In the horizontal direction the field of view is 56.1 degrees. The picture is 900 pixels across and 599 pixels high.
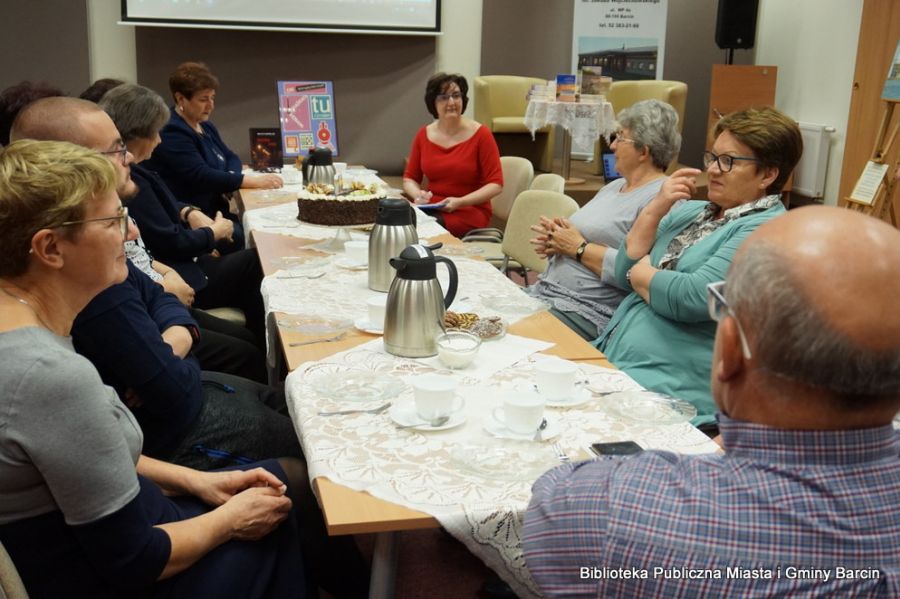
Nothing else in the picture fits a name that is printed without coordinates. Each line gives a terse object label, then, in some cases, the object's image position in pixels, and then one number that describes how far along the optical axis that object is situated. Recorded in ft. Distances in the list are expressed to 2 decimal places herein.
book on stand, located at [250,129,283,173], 16.16
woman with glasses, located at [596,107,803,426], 7.34
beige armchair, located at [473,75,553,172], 23.39
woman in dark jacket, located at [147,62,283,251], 13.44
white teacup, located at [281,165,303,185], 15.39
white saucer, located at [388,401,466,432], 5.13
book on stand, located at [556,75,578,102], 21.39
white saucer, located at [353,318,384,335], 6.94
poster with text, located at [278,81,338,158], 17.10
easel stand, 17.02
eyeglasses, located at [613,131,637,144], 9.47
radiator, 21.65
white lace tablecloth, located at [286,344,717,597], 4.24
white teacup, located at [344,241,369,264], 9.34
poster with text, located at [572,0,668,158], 25.04
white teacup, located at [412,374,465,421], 5.16
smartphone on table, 4.78
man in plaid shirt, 2.75
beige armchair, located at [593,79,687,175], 22.79
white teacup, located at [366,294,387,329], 7.04
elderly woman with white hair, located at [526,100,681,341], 9.34
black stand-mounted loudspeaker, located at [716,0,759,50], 23.77
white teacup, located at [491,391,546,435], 5.01
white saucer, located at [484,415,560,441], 5.02
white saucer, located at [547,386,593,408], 5.55
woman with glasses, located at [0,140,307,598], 3.92
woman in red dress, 14.93
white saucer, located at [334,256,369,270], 9.14
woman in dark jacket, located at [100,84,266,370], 9.66
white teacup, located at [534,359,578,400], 5.60
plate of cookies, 6.84
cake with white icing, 10.66
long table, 4.17
